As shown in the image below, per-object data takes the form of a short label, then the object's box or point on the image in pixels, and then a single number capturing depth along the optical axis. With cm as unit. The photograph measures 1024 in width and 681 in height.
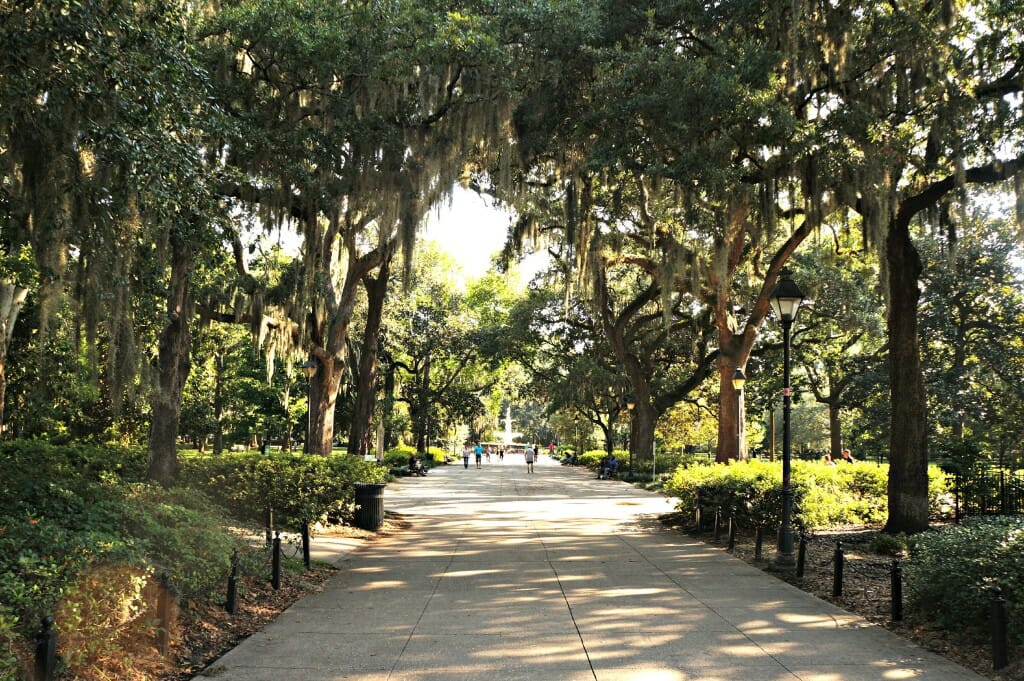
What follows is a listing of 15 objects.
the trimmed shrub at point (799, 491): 1392
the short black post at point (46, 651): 441
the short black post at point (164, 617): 610
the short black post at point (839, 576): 891
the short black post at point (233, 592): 747
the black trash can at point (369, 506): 1502
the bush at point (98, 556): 502
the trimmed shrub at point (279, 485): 1369
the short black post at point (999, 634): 611
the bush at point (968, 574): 676
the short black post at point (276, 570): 875
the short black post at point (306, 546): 1020
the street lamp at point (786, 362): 1083
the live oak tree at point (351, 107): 1141
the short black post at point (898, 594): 774
